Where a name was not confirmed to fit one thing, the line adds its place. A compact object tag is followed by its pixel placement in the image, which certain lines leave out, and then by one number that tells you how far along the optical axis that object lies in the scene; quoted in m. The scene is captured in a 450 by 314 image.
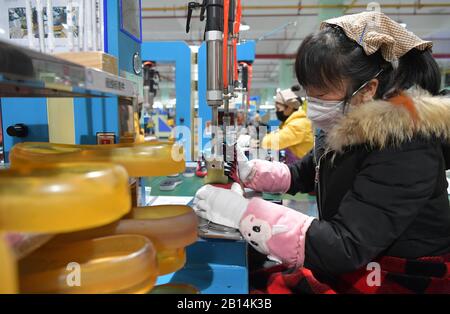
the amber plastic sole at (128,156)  0.71
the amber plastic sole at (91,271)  0.50
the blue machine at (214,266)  0.84
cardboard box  0.83
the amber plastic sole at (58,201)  0.38
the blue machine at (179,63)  4.06
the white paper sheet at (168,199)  2.15
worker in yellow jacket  3.37
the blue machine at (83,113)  1.20
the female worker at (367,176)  0.77
